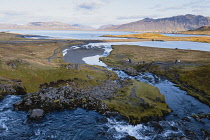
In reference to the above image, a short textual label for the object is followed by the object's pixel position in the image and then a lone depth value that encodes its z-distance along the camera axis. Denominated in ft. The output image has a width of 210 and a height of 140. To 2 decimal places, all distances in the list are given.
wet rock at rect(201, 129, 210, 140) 79.18
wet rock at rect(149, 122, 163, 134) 85.20
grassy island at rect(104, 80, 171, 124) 99.60
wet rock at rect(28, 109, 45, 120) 92.89
